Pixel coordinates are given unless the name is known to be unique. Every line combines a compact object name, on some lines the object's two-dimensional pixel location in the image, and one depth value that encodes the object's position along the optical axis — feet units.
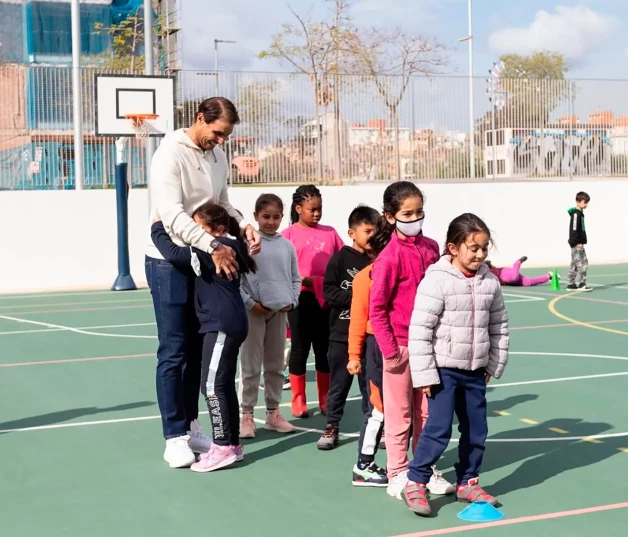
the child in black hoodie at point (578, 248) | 56.75
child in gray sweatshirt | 23.53
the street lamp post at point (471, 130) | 79.05
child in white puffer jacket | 17.48
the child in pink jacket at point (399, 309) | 18.29
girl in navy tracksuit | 20.33
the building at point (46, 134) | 68.69
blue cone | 17.04
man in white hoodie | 20.31
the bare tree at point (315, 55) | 75.87
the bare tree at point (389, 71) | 77.10
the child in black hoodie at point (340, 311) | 22.29
